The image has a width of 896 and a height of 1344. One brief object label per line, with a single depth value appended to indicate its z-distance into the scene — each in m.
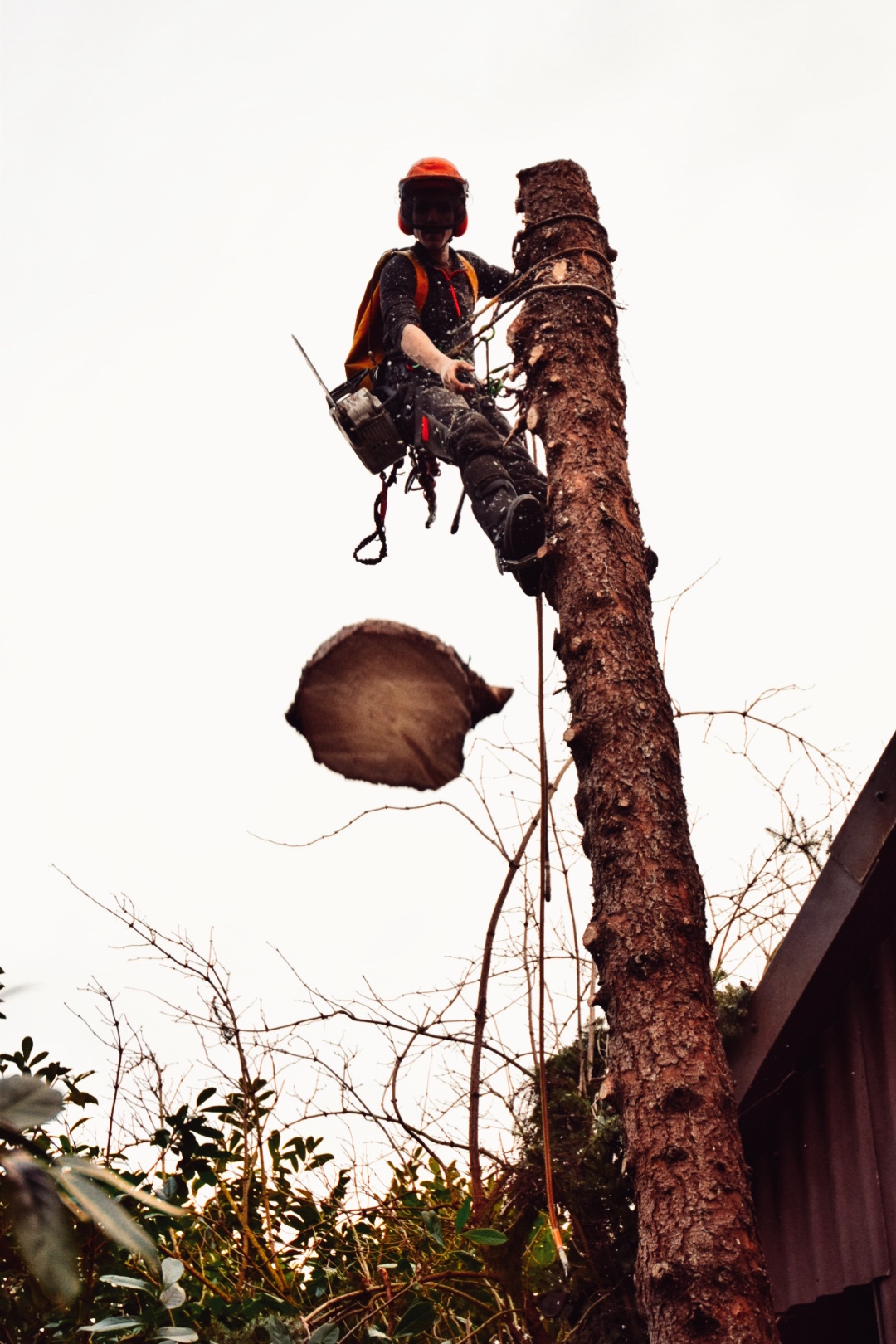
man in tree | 6.52
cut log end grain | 5.75
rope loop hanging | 8.87
